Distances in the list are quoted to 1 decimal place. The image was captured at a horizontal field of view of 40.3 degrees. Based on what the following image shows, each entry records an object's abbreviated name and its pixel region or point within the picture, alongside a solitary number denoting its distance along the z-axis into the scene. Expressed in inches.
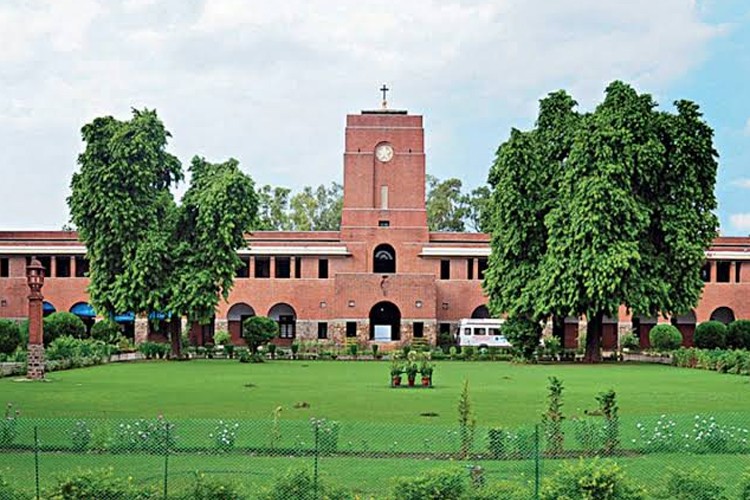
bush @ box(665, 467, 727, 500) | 425.1
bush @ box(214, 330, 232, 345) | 2100.1
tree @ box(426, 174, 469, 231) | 3265.3
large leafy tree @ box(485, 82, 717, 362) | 1549.0
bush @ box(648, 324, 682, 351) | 1871.3
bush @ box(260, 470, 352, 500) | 423.2
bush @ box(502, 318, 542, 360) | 1664.6
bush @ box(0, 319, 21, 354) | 1421.0
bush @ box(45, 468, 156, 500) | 406.3
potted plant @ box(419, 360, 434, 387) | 1122.0
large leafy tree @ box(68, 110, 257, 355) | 1633.9
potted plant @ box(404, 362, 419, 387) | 1118.4
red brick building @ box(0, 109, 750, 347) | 2180.1
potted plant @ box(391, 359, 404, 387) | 1115.9
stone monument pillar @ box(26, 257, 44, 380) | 1175.0
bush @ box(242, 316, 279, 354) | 1691.7
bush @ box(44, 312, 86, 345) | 1646.2
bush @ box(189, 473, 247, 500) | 416.2
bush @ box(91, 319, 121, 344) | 1902.1
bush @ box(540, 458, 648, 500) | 408.0
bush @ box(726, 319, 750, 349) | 1843.0
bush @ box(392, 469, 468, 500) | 406.6
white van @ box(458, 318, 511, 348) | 2068.2
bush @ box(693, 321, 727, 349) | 1843.0
